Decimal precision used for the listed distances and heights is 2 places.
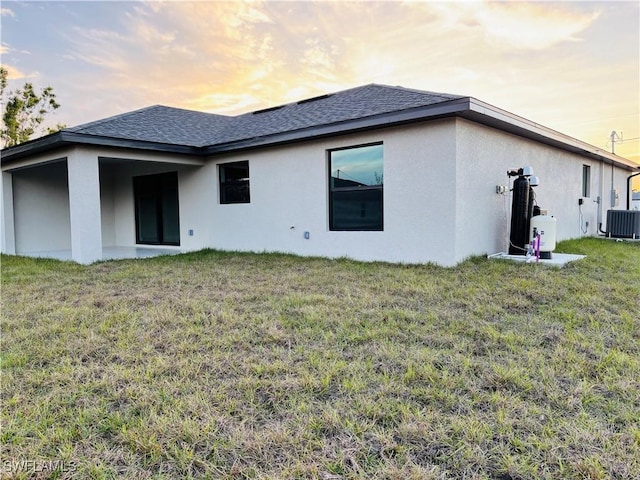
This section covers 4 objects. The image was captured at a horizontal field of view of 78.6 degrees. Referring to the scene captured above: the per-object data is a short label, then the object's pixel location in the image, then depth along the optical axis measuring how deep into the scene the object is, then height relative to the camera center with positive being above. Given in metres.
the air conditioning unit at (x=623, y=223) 10.96 -0.17
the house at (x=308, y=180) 6.73 +0.94
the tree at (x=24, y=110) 21.91 +6.61
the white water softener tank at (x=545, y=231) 6.75 -0.22
